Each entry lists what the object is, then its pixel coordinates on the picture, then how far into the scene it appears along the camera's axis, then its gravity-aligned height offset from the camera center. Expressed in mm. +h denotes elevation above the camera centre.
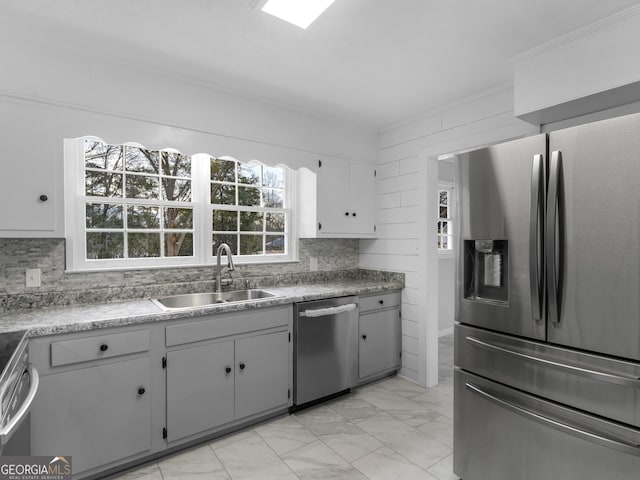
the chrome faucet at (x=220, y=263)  2768 -184
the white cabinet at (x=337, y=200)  3293 +381
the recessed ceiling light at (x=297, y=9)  1713 +1164
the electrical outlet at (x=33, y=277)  2180 -220
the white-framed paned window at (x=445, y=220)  4836 +247
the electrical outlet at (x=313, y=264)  3551 -256
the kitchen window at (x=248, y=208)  3029 +290
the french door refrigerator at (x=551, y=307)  1354 -317
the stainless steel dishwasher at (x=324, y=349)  2682 -895
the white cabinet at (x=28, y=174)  1902 +384
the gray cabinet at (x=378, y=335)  3133 -908
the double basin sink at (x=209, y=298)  2631 -461
